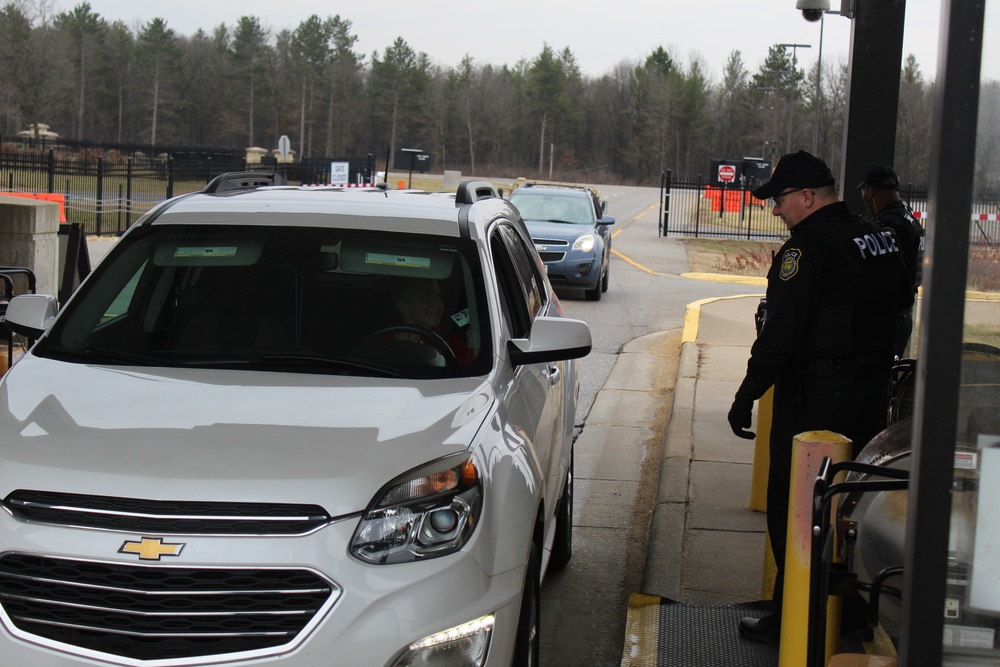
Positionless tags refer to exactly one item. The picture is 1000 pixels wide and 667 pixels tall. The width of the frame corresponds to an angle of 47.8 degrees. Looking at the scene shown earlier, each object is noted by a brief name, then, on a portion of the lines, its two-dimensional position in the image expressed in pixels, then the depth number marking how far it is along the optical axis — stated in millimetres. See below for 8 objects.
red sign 43219
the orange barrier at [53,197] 22875
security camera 14502
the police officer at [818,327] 4574
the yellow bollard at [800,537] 3678
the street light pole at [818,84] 21181
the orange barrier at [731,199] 48938
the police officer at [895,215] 6965
